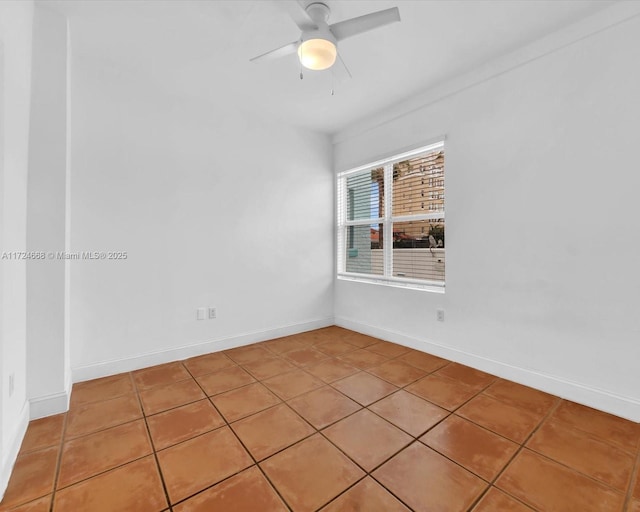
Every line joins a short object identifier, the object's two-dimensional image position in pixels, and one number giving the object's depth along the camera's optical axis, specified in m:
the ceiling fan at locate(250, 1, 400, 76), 1.70
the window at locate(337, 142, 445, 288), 3.03
